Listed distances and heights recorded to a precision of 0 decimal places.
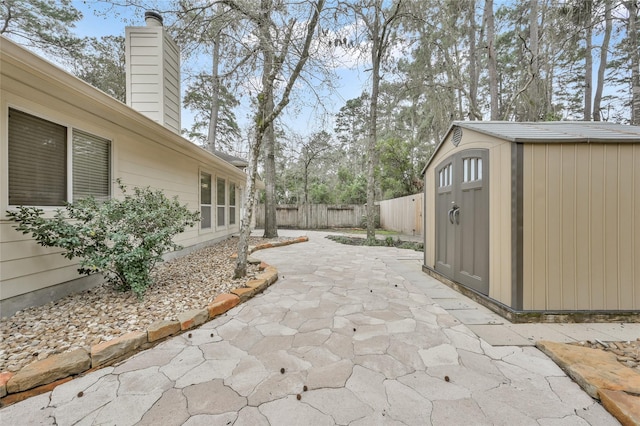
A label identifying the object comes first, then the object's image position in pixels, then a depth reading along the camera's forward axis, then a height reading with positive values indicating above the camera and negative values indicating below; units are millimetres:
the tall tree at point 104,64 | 9414 +5623
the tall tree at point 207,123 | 10933 +4427
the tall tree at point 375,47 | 7273 +5113
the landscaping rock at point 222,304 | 2510 -933
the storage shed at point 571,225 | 2271 -109
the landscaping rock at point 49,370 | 1468 -954
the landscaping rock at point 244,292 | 2900 -915
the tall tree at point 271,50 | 3617 +2627
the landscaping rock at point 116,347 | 1737 -958
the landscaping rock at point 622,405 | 1230 -966
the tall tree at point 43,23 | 7685 +5941
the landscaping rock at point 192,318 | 2238 -945
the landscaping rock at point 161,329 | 2027 -951
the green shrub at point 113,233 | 2383 -210
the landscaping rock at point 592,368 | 1447 -969
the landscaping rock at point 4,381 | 1424 -949
